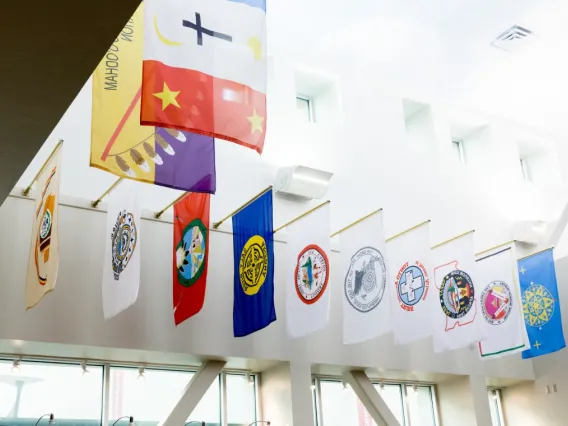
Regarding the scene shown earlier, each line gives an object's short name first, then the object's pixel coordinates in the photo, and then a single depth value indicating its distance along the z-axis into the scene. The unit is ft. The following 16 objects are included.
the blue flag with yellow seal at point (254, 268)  23.65
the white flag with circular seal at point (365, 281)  25.66
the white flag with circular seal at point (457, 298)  29.07
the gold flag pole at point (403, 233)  29.14
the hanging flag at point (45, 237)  19.80
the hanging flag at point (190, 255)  23.82
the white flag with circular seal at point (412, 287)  28.07
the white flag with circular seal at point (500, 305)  29.81
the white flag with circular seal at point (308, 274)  24.68
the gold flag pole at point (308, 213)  25.84
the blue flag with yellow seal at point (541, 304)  32.53
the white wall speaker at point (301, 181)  33.19
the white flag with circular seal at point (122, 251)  21.83
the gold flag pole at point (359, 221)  27.50
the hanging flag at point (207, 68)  17.56
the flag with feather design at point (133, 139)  19.30
